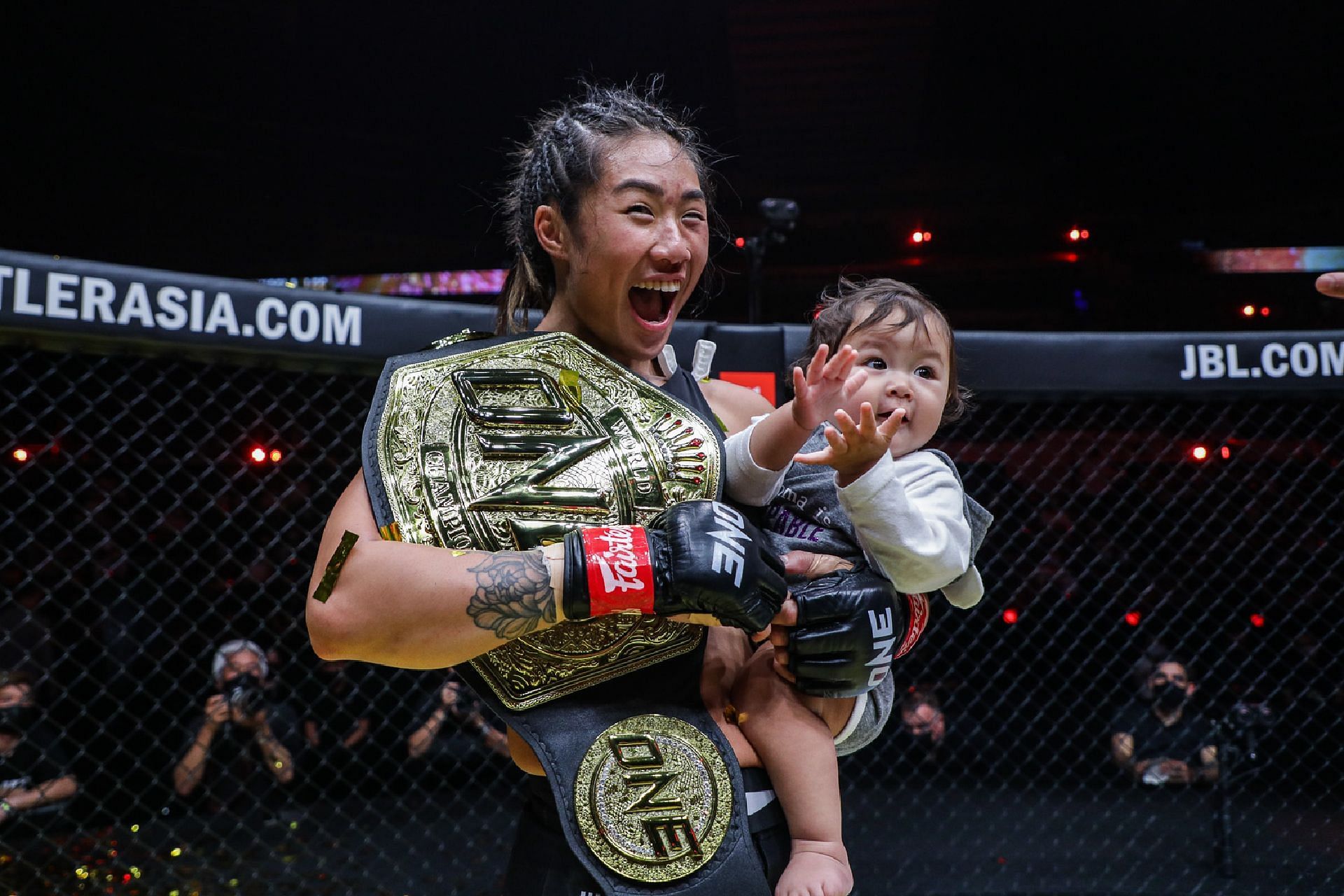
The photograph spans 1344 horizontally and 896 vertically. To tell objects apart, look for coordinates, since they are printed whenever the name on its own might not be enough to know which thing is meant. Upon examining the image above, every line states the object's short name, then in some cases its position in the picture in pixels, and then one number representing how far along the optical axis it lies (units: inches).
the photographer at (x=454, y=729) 123.6
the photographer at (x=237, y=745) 121.7
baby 37.9
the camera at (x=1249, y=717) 118.4
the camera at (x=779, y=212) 99.1
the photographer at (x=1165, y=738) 138.3
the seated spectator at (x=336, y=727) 133.8
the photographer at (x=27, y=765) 112.0
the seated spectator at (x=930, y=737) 150.9
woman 34.7
